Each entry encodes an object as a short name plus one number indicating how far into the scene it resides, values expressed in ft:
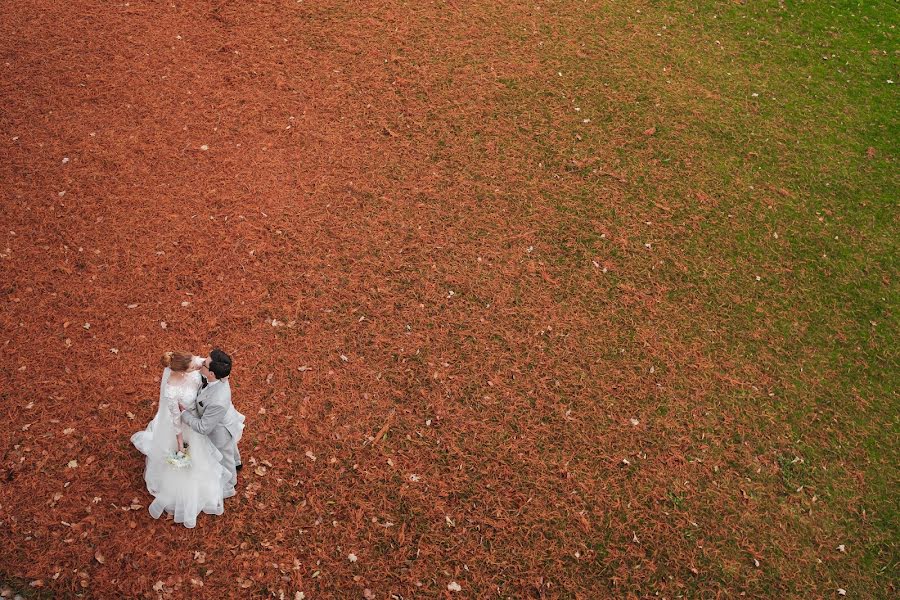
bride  18.21
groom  17.99
